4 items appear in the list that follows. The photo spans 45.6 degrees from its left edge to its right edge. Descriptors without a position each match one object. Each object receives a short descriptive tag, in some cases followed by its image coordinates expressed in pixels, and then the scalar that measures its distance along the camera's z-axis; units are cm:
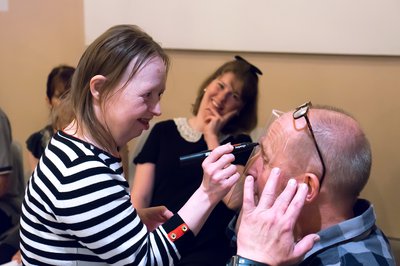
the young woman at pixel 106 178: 91
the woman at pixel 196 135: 188
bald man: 104
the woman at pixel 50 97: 216
